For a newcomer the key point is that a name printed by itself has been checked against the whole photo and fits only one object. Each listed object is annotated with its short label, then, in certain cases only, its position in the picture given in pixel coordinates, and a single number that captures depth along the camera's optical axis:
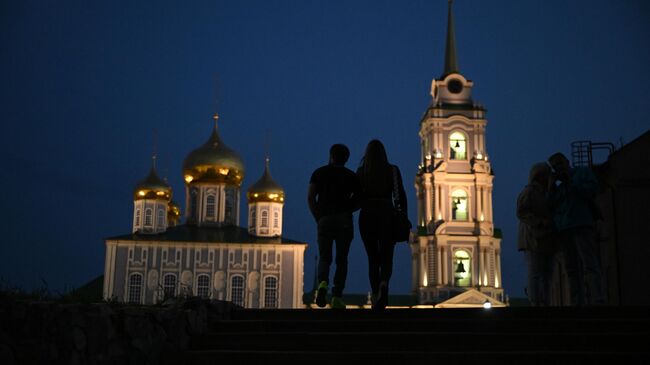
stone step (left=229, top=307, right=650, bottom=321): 7.30
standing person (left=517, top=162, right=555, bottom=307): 9.23
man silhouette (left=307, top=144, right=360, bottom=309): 8.55
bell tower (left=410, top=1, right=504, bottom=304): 53.56
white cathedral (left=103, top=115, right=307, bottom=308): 51.84
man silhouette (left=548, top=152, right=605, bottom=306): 8.91
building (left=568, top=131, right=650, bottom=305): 12.45
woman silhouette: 8.35
